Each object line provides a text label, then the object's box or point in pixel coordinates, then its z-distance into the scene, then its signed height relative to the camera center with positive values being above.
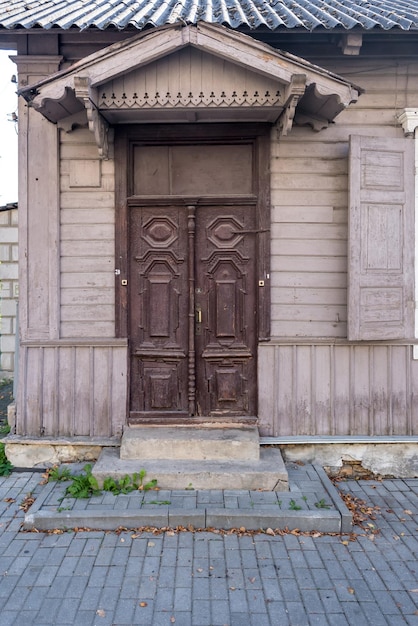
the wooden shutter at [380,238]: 4.89 +0.79
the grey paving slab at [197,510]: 4.04 -1.60
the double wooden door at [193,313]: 5.23 +0.04
